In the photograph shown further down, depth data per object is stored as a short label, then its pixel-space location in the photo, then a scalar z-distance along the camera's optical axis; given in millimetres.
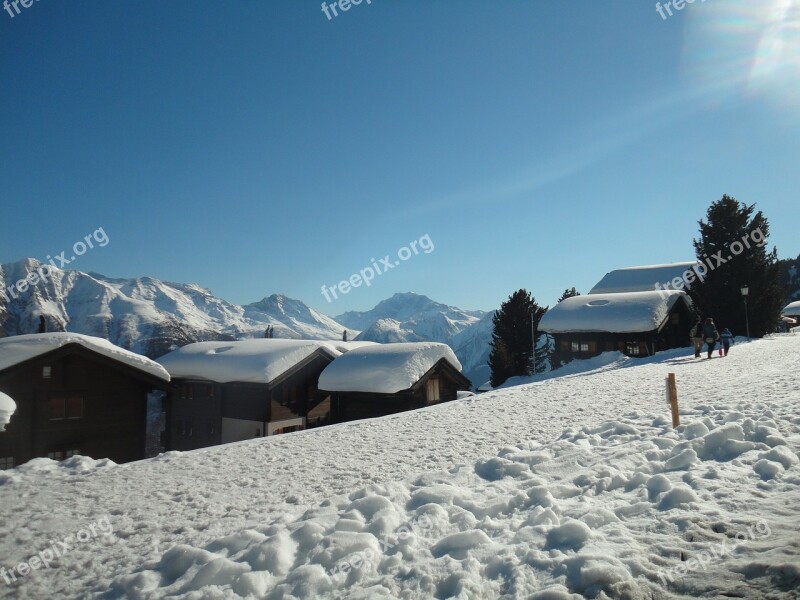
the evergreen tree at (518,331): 43062
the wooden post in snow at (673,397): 7593
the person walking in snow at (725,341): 19723
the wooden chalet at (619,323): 31094
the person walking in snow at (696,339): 20172
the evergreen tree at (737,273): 30484
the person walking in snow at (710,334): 18947
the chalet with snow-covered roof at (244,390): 23422
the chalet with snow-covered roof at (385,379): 22047
